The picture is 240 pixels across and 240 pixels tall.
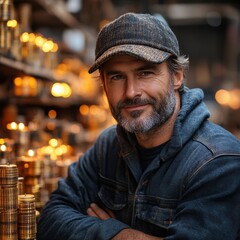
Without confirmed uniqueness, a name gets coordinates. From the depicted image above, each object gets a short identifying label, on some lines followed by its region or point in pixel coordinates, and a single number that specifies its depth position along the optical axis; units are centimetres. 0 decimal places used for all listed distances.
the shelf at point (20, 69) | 416
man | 270
